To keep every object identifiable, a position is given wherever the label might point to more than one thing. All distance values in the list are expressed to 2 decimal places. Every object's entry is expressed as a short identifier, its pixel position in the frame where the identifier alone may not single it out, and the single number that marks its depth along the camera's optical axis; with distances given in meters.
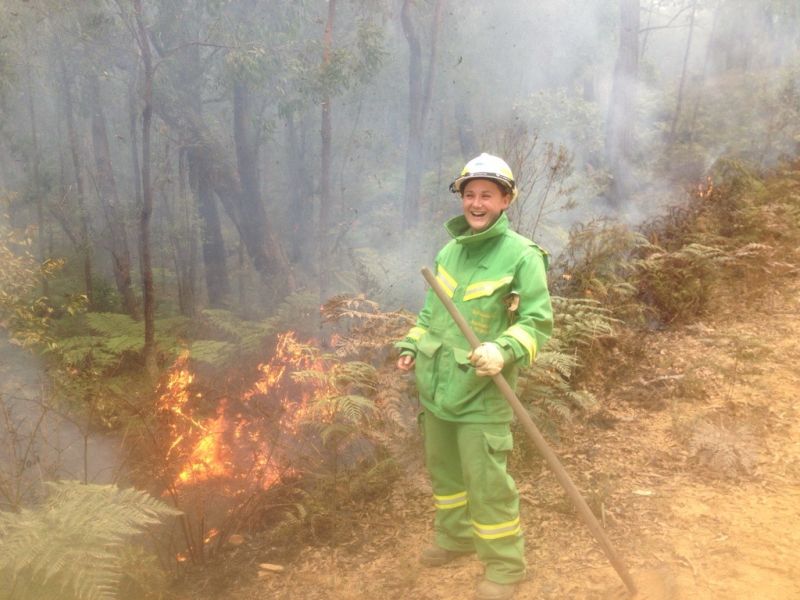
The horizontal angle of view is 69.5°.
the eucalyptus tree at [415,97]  14.54
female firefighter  2.72
